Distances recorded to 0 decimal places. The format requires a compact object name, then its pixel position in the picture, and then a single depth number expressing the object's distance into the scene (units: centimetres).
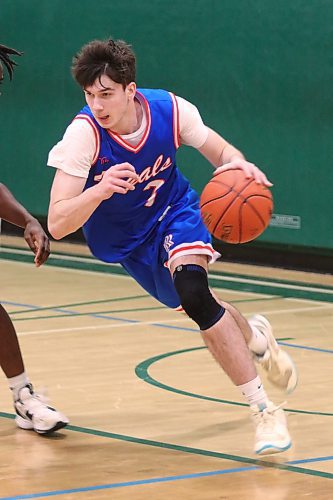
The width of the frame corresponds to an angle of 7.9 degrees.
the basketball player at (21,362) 995
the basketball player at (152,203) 954
